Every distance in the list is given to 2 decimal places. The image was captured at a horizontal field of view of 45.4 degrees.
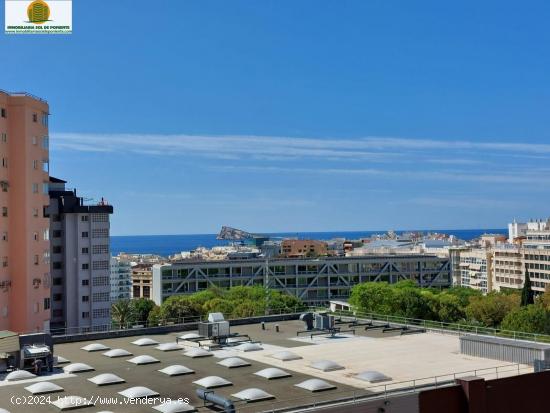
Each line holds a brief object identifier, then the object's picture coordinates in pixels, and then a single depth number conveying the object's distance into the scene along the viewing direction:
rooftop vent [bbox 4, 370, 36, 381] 30.05
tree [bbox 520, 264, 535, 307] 99.12
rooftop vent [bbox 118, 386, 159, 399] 26.48
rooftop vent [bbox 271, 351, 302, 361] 34.54
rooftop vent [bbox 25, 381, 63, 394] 27.53
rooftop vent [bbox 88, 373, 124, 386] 29.09
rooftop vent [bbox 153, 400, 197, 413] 24.34
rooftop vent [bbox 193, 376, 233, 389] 28.34
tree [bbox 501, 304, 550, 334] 66.69
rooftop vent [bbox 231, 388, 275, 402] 26.25
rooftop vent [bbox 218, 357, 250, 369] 32.75
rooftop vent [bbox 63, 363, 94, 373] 31.89
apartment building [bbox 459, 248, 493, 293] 190.88
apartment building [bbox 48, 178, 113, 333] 82.00
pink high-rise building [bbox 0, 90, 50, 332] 61.38
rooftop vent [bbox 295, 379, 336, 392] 27.91
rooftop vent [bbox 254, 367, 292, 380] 30.34
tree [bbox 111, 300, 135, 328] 93.94
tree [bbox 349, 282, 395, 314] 82.60
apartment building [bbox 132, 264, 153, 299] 196.50
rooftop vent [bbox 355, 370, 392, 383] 29.33
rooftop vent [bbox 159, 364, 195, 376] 30.86
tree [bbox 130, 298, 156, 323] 97.46
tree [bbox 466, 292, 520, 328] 91.16
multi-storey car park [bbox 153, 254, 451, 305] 147.38
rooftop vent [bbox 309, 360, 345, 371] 32.00
